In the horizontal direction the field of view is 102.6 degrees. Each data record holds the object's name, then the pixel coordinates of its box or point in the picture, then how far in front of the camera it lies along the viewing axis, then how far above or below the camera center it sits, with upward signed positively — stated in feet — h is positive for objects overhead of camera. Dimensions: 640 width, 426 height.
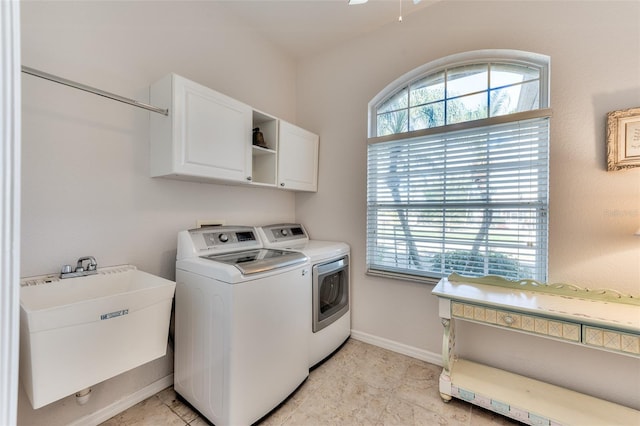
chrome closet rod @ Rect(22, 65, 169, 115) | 3.64 +1.98
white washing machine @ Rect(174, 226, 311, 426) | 4.49 -2.24
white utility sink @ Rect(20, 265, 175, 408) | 3.17 -1.66
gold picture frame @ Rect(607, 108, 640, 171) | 4.74 +1.42
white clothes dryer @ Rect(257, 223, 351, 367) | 6.49 -2.02
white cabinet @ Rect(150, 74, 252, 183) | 5.13 +1.69
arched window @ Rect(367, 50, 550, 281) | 5.89 +1.14
